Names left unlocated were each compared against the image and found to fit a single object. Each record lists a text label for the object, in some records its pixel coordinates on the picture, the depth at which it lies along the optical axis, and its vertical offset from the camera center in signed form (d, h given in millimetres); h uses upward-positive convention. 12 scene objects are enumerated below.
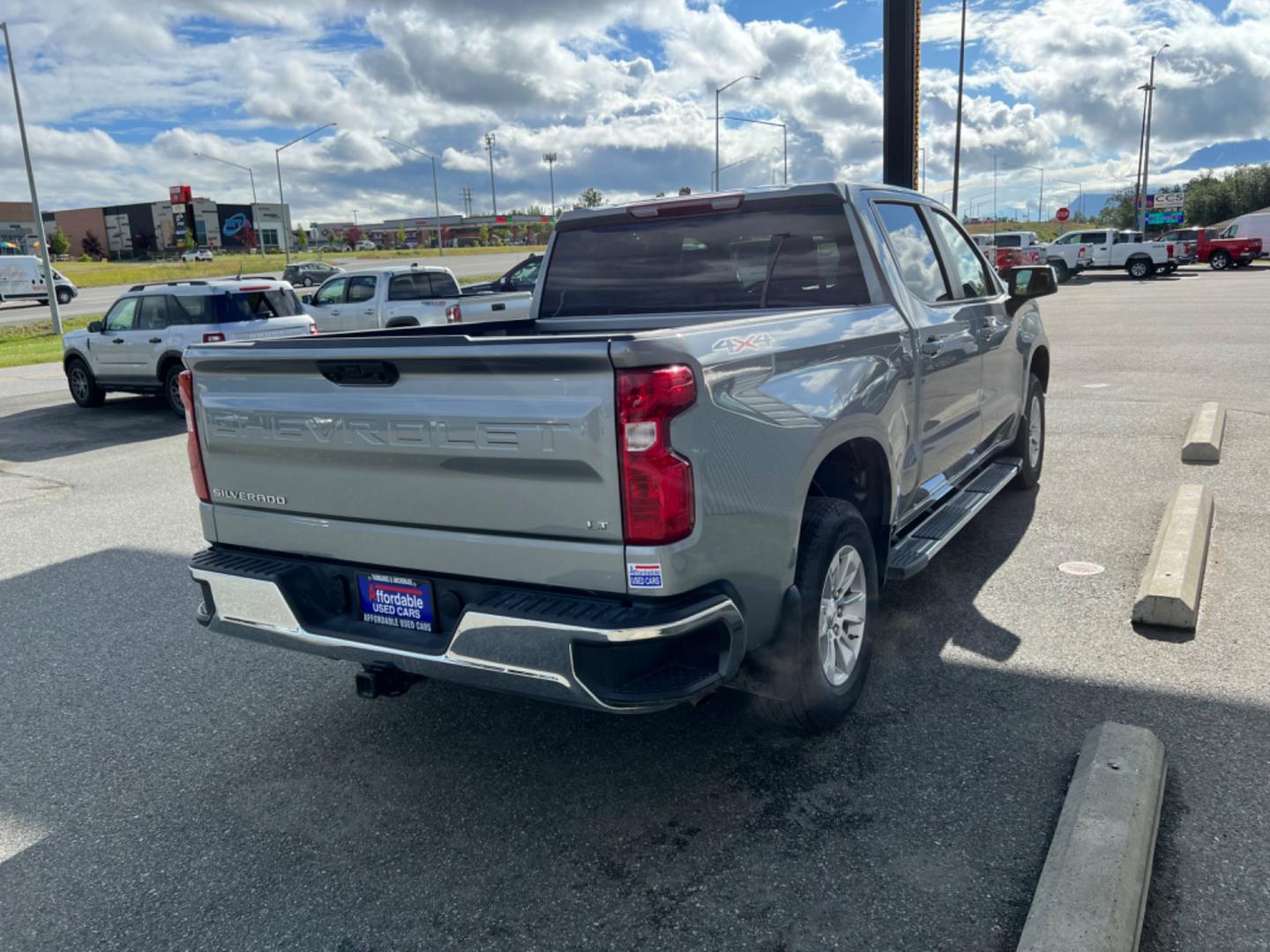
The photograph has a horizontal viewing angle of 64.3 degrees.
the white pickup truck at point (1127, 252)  37188 -418
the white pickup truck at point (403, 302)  16719 -458
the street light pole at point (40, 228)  24562 +1552
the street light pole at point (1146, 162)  56969 +4336
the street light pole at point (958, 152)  40250 +3851
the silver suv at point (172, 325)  12898 -516
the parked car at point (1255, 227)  49219 +405
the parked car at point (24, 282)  42906 +483
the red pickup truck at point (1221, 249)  42344 -562
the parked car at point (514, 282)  18031 -216
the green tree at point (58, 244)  101625 +4688
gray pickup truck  2801 -678
